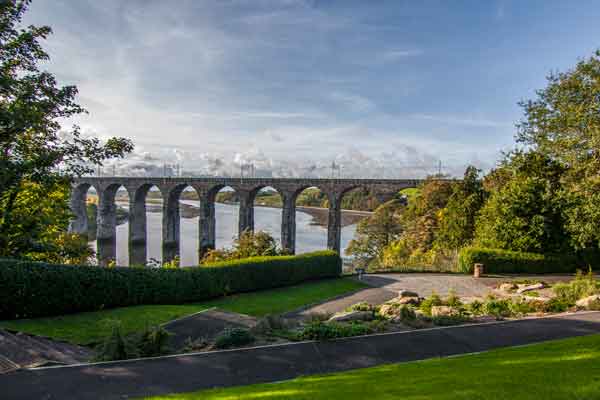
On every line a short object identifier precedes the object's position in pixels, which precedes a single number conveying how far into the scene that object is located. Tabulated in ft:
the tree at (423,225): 107.65
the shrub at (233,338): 26.89
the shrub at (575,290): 42.59
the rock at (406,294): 50.40
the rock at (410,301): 46.59
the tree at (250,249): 70.44
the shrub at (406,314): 33.84
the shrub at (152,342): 25.18
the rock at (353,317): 34.45
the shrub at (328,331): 28.30
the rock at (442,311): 36.95
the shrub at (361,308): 42.24
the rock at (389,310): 37.11
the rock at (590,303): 37.27
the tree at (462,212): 93.40
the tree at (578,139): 58.90
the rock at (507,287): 56.57
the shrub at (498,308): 36.88
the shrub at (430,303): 41.88
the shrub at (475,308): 38.11
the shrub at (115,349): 23.97
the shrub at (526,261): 71.51
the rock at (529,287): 54.12
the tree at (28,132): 34.88
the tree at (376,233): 128.47
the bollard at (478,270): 70.59
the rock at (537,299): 41.14
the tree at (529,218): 71.67
